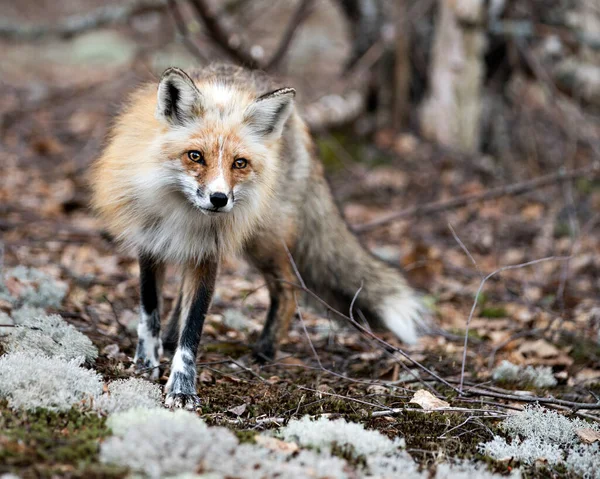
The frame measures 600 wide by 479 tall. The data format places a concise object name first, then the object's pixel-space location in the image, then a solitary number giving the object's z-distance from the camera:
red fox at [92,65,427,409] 7.62
